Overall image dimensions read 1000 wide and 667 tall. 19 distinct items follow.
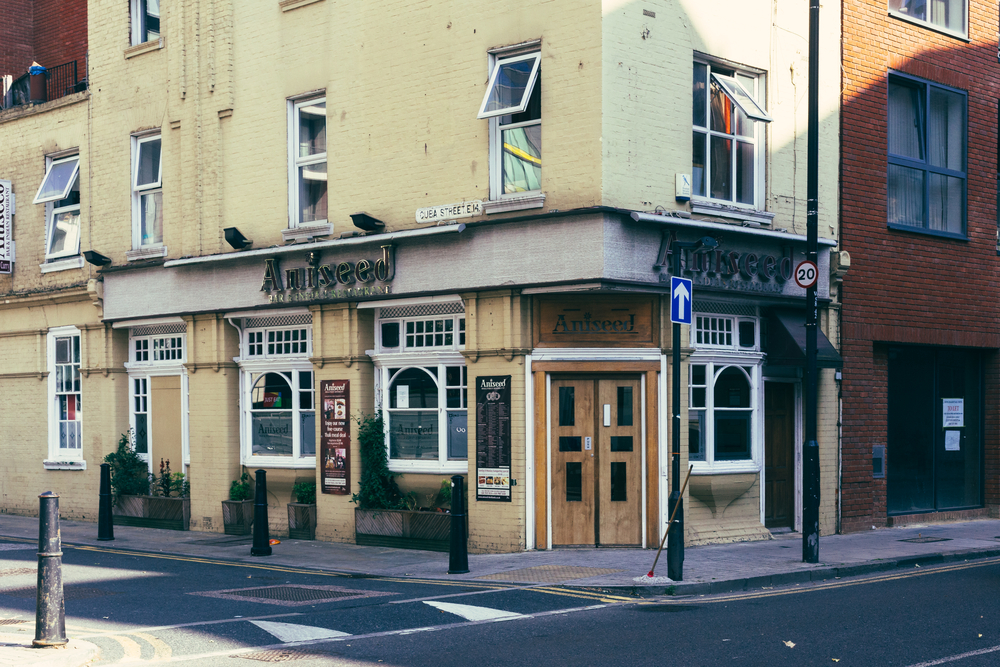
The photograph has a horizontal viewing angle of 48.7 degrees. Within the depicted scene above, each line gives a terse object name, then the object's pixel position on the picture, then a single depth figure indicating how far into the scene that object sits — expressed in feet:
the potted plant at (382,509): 50.67
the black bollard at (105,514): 56.08
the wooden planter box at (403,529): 50.03
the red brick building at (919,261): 56.65
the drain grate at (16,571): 43.14
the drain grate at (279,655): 27.73
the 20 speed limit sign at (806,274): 43.62
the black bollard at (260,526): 49.88
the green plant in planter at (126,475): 63.82
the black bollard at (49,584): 27.40
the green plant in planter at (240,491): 58.90
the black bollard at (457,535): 42.73
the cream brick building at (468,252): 47.44
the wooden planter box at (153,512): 60.95
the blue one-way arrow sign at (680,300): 40.32
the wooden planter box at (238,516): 57.93
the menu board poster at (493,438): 48.34
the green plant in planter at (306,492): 56.49
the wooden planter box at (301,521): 55.77
